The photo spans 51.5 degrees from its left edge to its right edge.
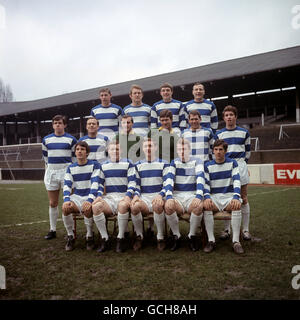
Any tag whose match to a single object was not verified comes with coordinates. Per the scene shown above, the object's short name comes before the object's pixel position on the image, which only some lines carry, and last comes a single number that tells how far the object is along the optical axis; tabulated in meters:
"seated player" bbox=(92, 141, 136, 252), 4.10
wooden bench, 3.97
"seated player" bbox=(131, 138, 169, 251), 4.09
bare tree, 50.41
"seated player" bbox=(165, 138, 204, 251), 3.99
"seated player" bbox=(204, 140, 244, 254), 3.94
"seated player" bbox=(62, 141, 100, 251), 4.23
